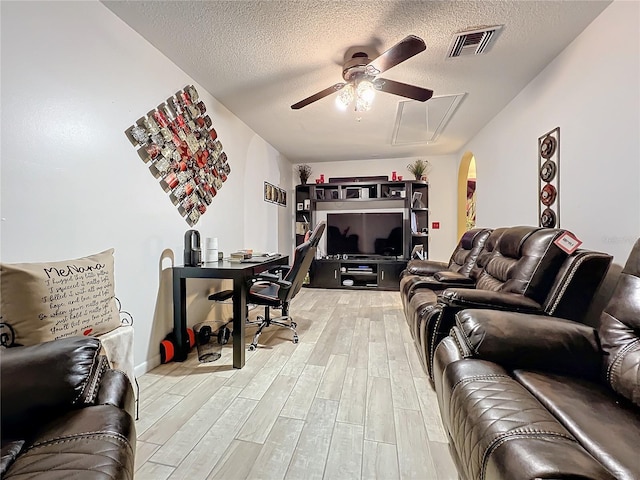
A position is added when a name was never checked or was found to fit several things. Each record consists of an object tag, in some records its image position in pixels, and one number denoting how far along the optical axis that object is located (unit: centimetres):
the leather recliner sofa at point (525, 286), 142
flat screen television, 495
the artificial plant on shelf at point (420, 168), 492
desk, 209
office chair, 246
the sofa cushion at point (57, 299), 114
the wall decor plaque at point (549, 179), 219
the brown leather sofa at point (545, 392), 66
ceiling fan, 184
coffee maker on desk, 237
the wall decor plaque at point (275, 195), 420
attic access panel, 297
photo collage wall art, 205
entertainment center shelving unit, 486
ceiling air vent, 191
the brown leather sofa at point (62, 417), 64
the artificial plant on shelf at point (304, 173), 533
